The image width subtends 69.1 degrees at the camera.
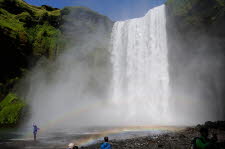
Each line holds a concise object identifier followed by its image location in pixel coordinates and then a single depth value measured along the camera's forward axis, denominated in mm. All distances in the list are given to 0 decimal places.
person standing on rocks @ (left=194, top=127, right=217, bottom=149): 4538
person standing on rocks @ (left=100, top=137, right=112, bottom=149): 6004
